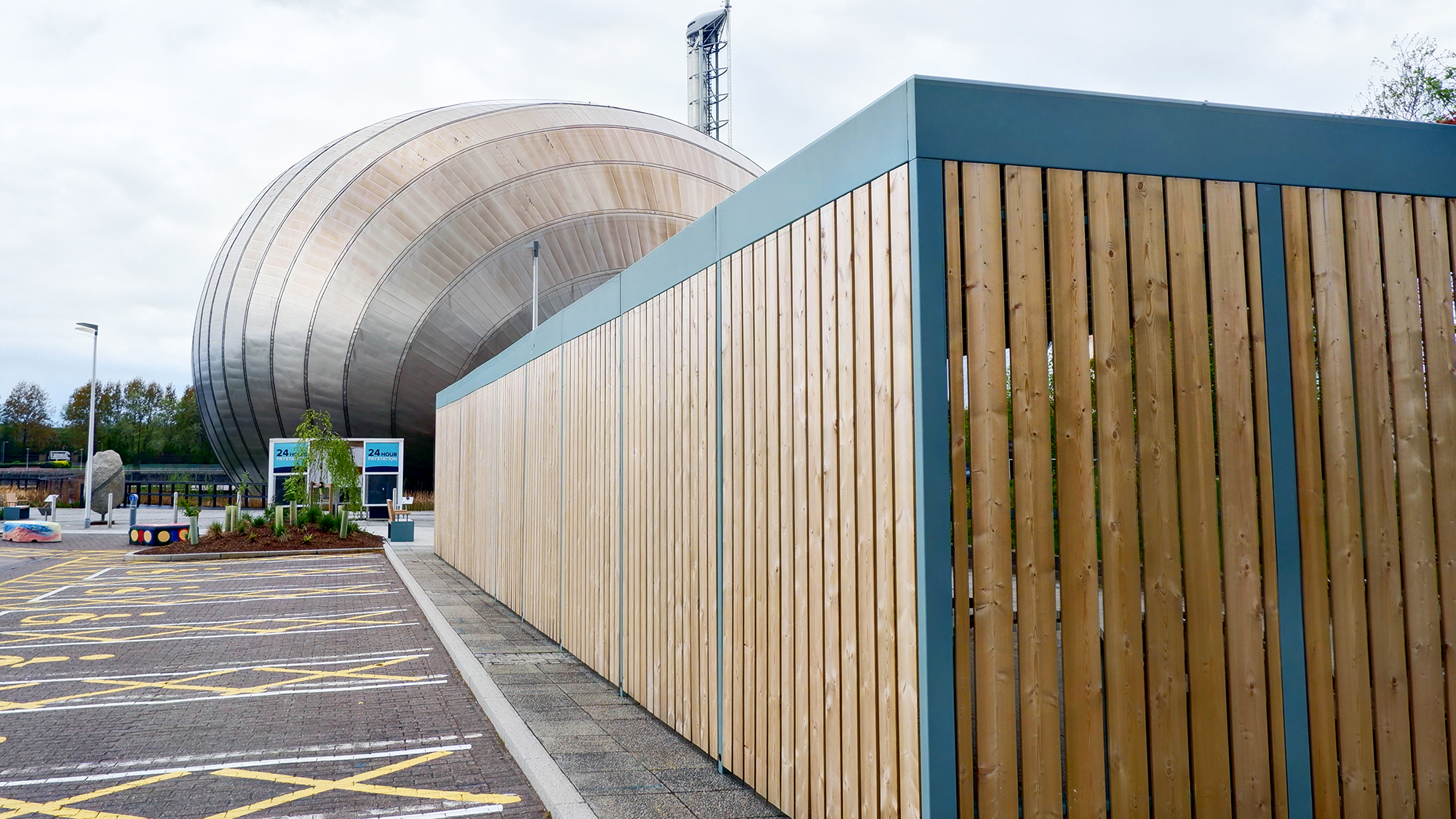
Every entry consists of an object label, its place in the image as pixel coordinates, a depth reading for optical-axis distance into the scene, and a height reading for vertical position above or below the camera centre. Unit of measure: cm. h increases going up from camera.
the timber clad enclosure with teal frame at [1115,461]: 370 +5
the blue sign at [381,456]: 3134 +94
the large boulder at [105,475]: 3525 +55
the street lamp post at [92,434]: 3086 +181
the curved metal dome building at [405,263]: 3341 +788
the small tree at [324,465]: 2562 +56
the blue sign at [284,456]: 2991 +95
